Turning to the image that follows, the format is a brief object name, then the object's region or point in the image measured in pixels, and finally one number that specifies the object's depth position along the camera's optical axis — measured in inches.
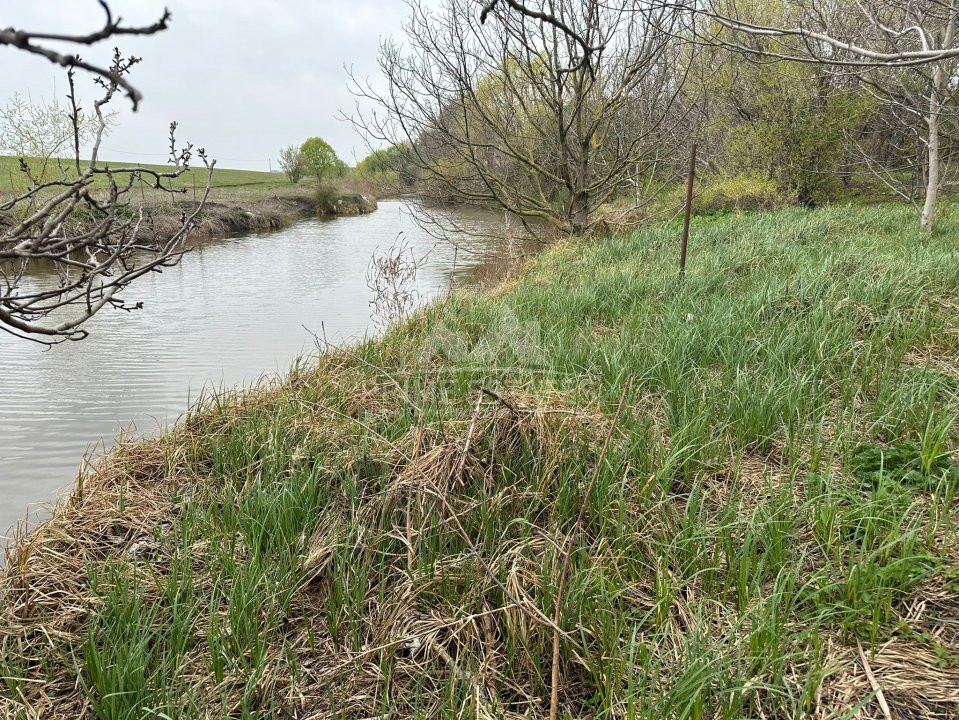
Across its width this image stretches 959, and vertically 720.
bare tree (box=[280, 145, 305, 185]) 1501.0
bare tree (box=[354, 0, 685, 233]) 382.6
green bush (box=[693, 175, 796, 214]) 561.9
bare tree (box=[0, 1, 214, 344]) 54.7
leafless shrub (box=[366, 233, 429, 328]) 288.1
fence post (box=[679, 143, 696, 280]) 200.2
